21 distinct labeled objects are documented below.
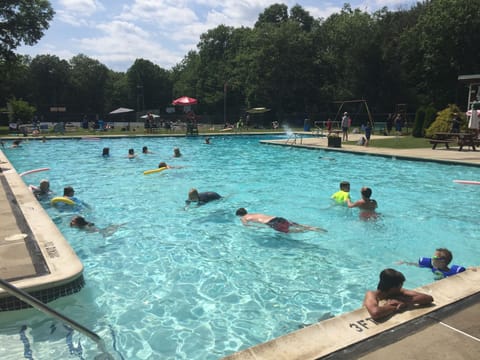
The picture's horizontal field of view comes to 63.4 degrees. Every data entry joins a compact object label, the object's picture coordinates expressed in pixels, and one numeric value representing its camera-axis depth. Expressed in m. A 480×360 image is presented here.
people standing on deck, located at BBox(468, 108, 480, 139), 17.74
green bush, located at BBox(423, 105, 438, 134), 23.80
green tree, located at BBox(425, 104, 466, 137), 21.11
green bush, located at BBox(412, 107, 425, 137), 24.90
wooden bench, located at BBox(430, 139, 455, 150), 18.09
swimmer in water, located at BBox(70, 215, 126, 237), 7.72
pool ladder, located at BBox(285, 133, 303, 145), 22.85
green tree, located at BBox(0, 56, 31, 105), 39.93
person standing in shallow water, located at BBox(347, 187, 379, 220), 8.56
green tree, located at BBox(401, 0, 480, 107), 33.47
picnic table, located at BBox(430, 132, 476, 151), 17.69
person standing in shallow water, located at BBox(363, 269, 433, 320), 3.56
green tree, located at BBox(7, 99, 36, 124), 38.69
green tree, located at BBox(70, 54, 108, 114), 64.94
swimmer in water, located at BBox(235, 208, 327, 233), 7.54
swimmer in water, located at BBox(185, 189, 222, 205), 9.73
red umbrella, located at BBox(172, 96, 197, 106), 31.28
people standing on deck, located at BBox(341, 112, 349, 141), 23.41
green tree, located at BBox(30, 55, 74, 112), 62.44
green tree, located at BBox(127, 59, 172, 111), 68.75
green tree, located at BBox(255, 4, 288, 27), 60.72
